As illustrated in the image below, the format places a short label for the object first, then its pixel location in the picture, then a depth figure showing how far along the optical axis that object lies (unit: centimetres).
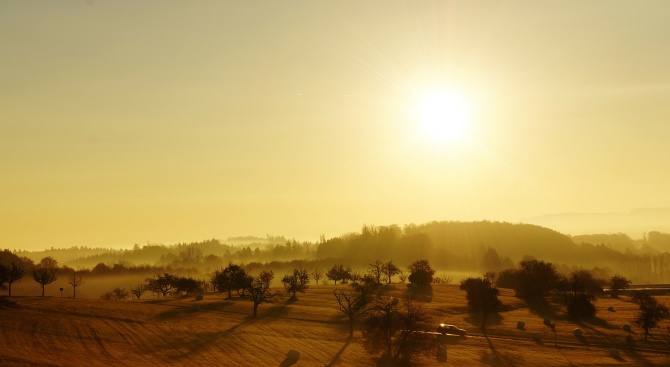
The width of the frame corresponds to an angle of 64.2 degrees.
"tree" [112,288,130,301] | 16750
